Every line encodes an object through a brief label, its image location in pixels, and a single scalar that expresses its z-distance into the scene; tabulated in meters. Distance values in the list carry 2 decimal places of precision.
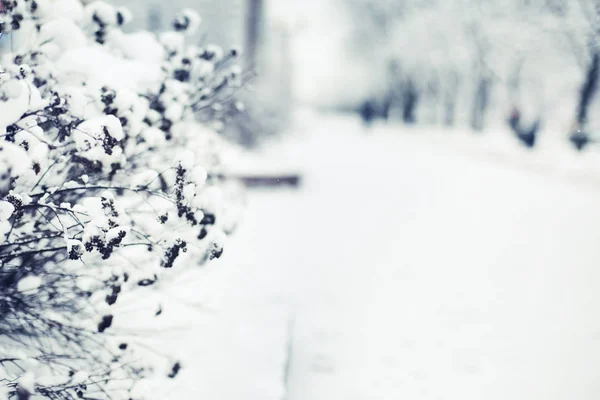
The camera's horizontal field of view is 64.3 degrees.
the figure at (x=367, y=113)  26.88
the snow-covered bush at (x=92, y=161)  1.72
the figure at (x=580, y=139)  13.99
